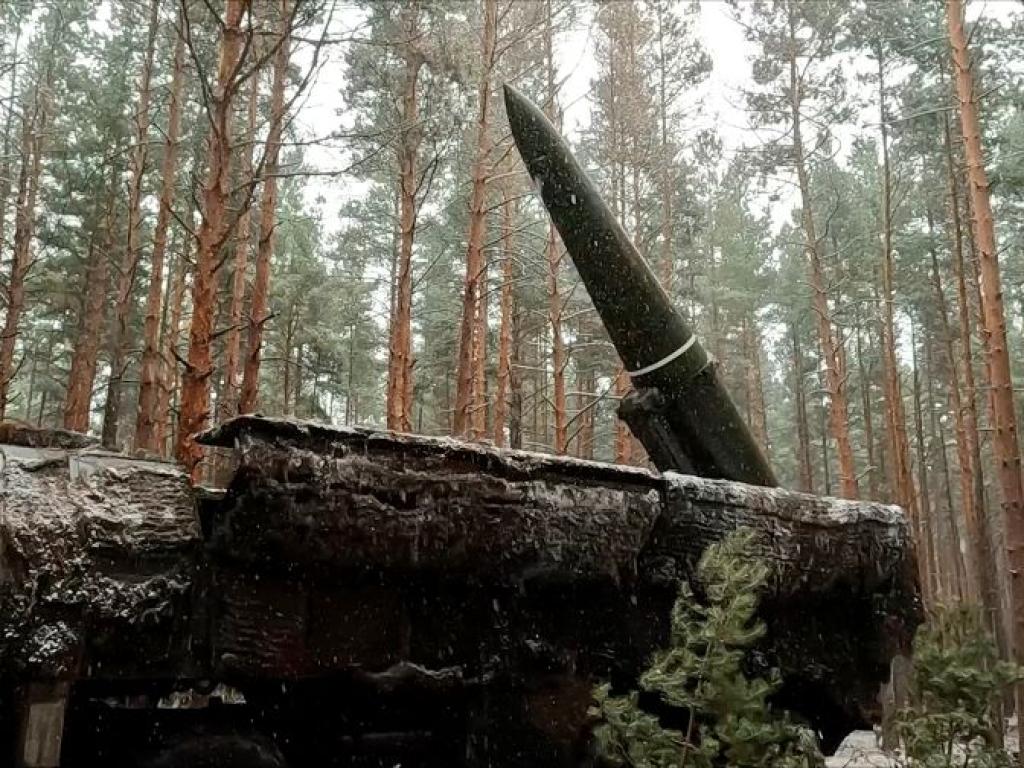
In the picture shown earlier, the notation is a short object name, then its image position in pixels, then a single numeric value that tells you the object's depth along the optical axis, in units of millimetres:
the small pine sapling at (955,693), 3244
